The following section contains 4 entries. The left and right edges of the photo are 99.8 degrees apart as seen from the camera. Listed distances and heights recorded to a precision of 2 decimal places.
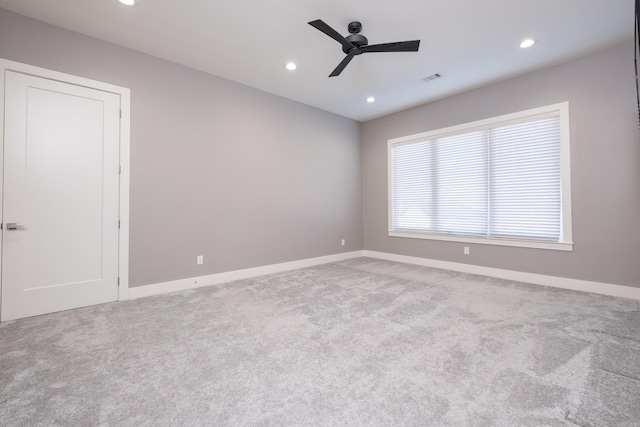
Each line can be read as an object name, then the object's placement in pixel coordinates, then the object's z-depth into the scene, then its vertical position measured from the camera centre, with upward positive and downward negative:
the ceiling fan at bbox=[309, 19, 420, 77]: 2.56 +1.71
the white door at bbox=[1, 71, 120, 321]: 2.65 +0.23
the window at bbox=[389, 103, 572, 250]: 3.71 +0.57
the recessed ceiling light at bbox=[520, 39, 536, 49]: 3.10 +2.02
